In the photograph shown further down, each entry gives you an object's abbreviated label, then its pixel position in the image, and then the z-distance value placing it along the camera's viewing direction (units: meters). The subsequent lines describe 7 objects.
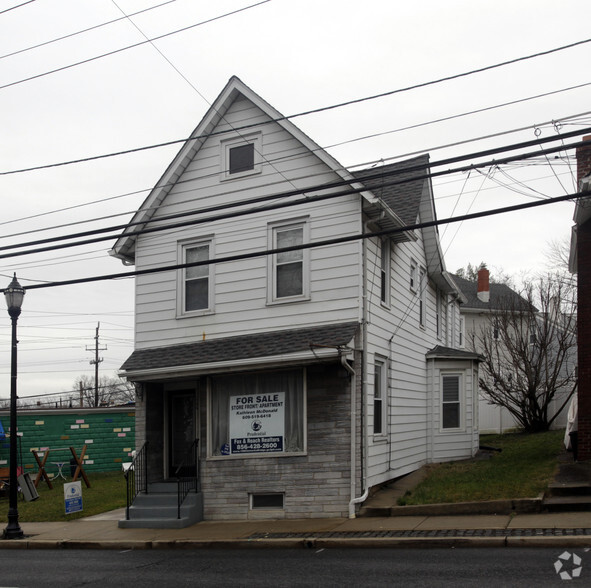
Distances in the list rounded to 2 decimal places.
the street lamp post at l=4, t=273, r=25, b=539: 15.67
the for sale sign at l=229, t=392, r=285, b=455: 15.57
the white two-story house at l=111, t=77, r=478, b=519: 15.02
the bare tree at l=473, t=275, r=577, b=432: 27.62
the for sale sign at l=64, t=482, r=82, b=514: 17.33
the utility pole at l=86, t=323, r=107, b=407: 65.50
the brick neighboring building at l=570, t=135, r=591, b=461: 15.80
